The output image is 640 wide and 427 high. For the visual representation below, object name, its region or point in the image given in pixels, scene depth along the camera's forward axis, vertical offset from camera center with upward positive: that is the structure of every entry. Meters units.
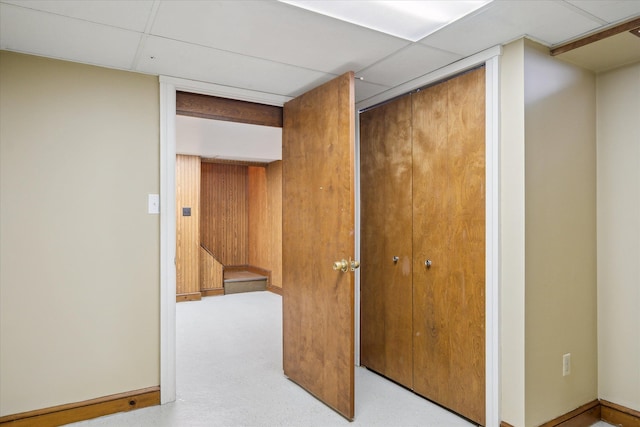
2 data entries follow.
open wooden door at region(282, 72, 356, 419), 2.39 -0.17
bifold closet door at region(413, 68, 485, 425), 2.27 -0.17
